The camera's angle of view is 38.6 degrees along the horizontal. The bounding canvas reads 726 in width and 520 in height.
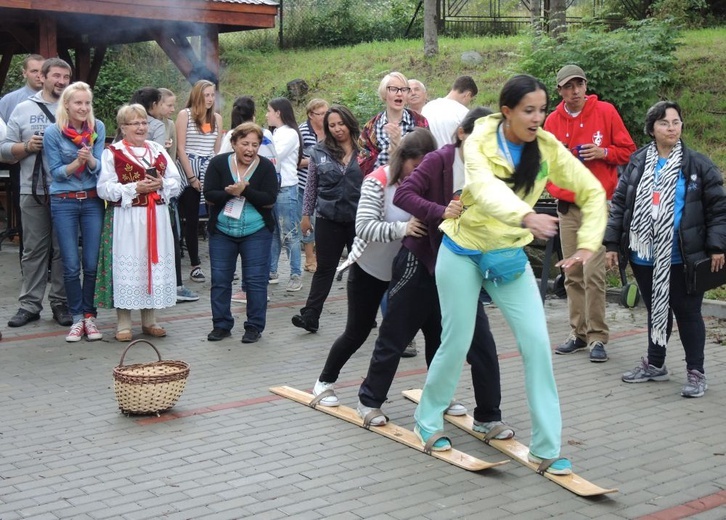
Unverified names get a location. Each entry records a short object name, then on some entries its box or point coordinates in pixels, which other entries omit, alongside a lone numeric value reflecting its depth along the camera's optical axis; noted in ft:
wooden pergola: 46.24
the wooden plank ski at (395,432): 18.08
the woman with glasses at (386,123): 28.07
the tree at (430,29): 74.84
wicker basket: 20.98
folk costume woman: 27.73
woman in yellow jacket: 16.78
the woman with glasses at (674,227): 22.66
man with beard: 29.37
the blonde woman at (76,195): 27.99
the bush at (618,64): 45.47
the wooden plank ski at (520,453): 16.72
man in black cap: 26.40
